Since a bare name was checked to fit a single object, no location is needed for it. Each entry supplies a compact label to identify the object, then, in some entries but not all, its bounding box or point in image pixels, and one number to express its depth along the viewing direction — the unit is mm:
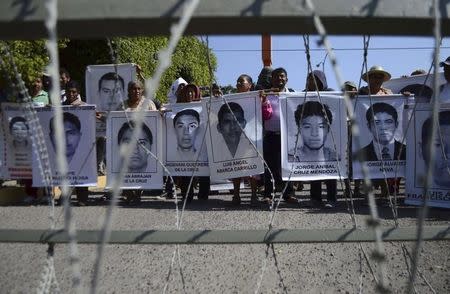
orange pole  8875
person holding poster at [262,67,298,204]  5941
